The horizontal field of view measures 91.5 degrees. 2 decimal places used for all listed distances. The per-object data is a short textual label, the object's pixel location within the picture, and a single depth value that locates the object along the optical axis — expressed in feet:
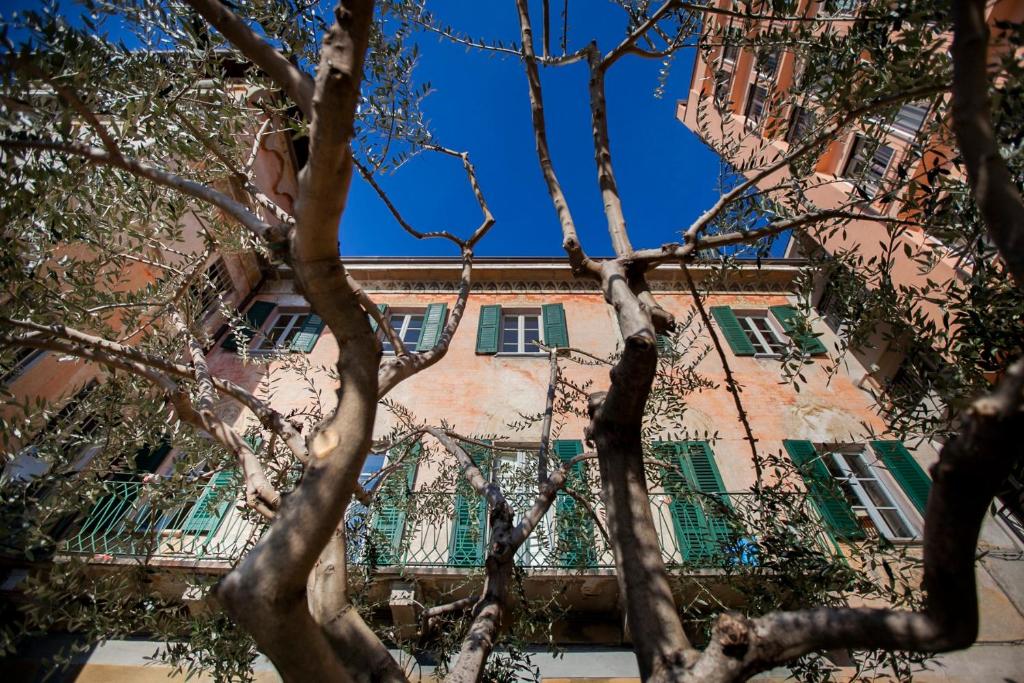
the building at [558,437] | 21.81
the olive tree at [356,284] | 5.33
